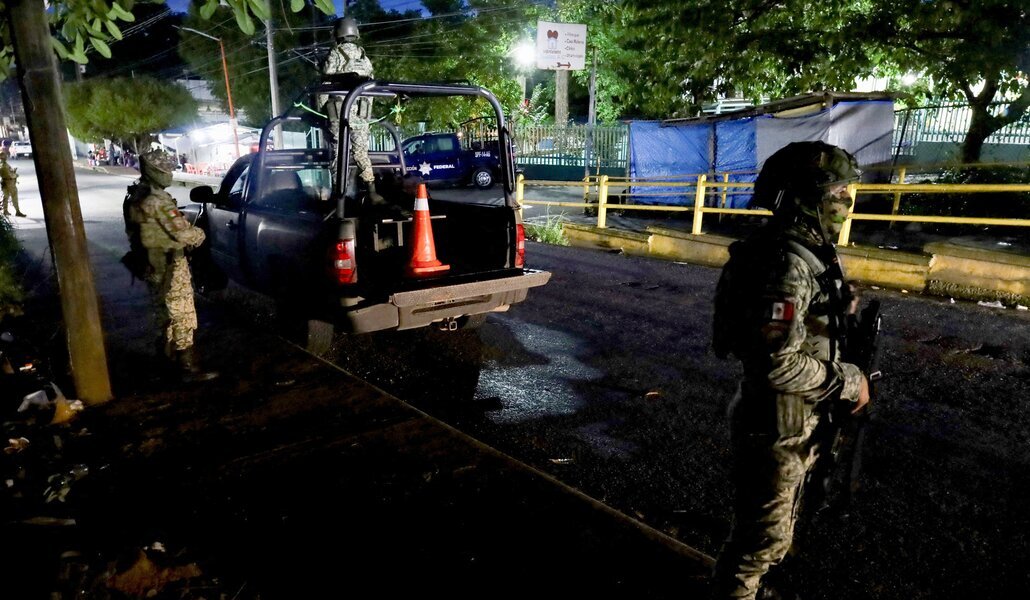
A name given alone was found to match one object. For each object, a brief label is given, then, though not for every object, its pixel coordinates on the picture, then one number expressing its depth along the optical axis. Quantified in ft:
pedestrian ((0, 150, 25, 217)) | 42.68
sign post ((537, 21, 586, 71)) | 67.51
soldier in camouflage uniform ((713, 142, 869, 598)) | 6.39
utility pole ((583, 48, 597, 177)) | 68.85
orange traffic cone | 16.44
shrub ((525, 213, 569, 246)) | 36.96
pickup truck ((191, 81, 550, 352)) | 14.44
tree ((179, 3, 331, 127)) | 122.01
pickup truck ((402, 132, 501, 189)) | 70.69
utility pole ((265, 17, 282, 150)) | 75.69
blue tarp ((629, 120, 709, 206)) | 51.01
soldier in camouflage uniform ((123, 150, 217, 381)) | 14.37
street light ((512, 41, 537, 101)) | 99.19
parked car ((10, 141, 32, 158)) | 161.99
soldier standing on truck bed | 21.01
